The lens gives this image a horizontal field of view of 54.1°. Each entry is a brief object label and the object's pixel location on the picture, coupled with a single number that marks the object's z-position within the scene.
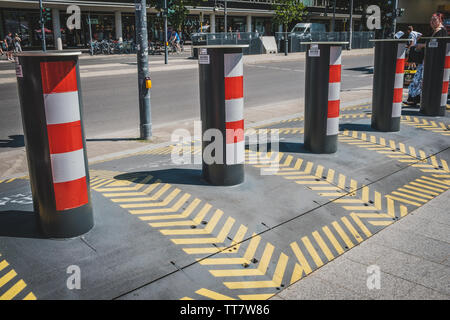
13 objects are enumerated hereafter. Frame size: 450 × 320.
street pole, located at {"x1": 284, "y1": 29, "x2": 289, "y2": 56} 32.83
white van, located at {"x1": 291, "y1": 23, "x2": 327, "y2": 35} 46.62
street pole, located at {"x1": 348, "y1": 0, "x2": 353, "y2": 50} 39.12
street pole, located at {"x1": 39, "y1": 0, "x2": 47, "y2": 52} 30.47
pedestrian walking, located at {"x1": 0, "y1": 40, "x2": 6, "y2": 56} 35.23
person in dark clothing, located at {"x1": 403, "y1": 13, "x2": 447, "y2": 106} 9.12
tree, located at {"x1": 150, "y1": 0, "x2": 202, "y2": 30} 34.53
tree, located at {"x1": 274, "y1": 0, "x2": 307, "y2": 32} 41.69
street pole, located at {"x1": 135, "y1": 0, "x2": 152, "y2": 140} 7.79
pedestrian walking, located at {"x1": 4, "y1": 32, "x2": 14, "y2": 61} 34.97
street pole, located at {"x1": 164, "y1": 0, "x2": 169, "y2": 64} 25.46
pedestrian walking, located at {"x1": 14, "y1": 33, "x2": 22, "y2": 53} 32.49
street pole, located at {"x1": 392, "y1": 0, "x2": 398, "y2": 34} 22.48
